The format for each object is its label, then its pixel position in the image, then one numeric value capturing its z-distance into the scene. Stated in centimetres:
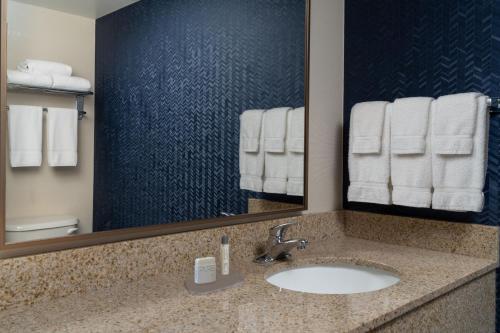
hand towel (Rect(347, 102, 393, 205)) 167
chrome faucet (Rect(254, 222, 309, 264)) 145
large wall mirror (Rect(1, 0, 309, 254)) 97
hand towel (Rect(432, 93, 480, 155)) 143
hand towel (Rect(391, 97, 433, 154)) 156
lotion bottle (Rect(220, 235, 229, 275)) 123
